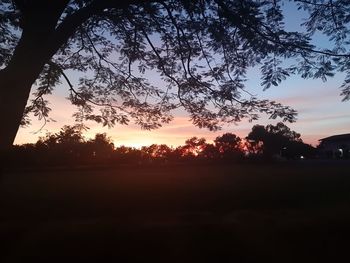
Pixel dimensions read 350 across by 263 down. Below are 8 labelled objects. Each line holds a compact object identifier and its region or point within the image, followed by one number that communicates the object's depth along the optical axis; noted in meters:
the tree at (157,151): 30.56
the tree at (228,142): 40.97
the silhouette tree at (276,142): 49.03
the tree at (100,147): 28.03
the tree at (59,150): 23.40
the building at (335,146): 52.34
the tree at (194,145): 41.69
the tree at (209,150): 38.56
